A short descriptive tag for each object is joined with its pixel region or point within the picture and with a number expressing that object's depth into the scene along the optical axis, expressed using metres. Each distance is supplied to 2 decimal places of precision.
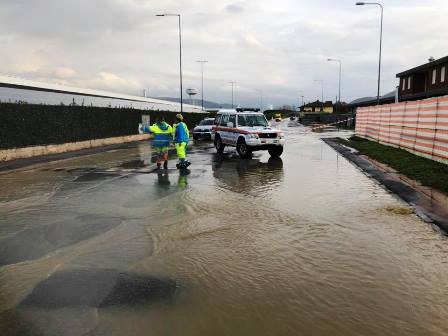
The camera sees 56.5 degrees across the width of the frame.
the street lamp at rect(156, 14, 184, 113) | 42.44
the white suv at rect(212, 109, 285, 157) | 17.55
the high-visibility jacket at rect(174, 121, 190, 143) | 14.06
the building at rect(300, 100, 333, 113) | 144.95
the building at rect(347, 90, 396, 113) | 70.61
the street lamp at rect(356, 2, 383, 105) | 33.20
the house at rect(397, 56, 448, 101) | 44.38
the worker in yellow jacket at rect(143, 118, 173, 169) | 14.22
